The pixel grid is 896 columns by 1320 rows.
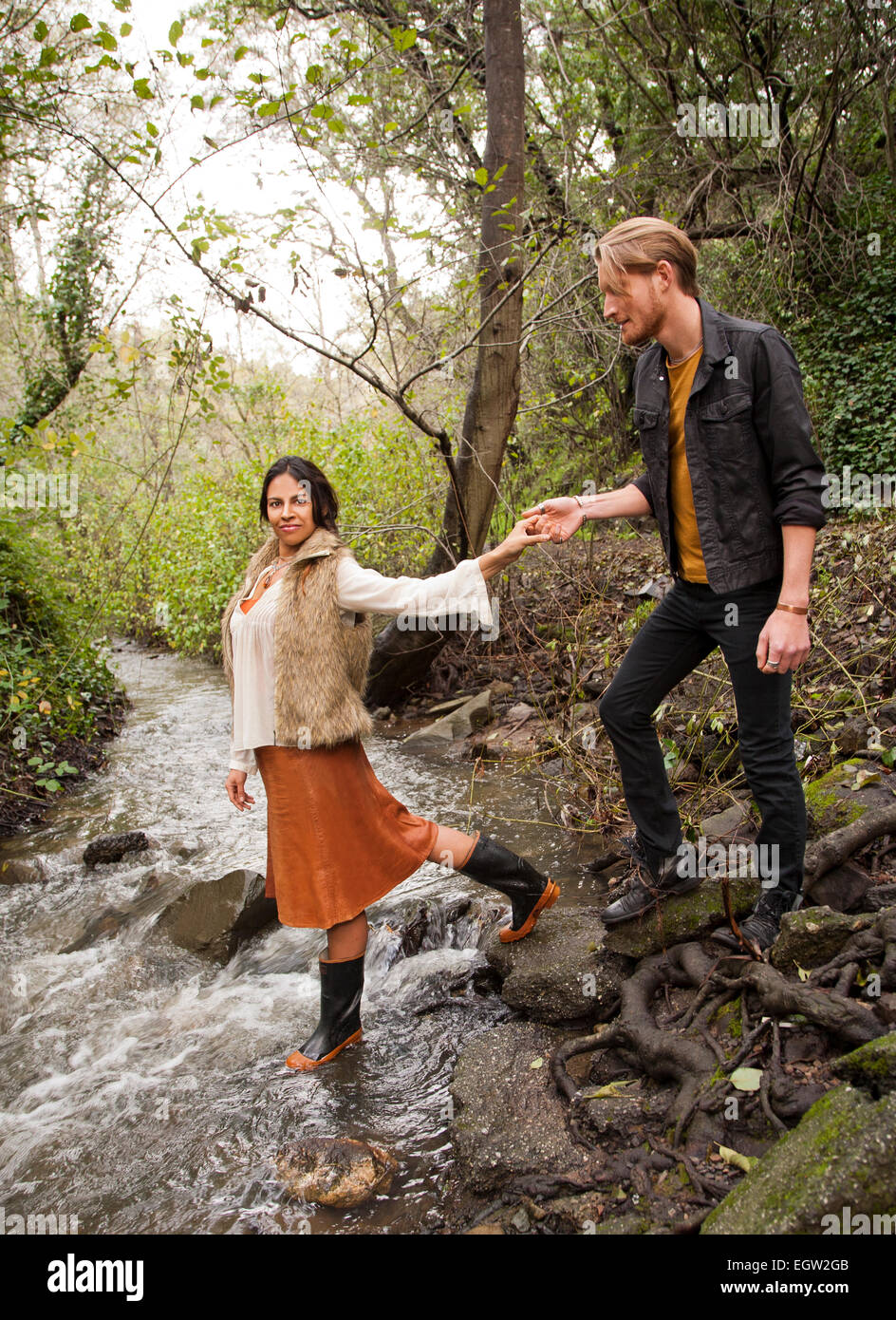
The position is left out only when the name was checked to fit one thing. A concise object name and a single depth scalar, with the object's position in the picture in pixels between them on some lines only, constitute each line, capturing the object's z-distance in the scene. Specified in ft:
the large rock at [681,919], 10.35
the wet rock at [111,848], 18.26
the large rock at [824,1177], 5.66
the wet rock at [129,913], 15.20
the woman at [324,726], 9.54
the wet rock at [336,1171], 8.56
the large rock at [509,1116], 8.17
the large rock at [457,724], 24.73
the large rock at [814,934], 8.66
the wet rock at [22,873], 17.61
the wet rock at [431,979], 12.25
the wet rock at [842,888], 10.02
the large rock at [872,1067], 6.63
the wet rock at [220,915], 14.34
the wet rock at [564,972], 10.14
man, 8.11
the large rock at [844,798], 11.44
